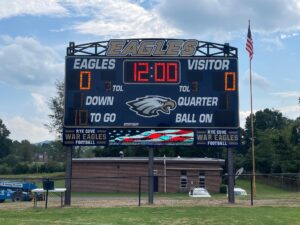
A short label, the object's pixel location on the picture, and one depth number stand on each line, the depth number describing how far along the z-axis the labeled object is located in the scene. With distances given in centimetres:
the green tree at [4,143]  12031
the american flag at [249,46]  3076
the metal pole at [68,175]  2225
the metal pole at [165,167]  5101
